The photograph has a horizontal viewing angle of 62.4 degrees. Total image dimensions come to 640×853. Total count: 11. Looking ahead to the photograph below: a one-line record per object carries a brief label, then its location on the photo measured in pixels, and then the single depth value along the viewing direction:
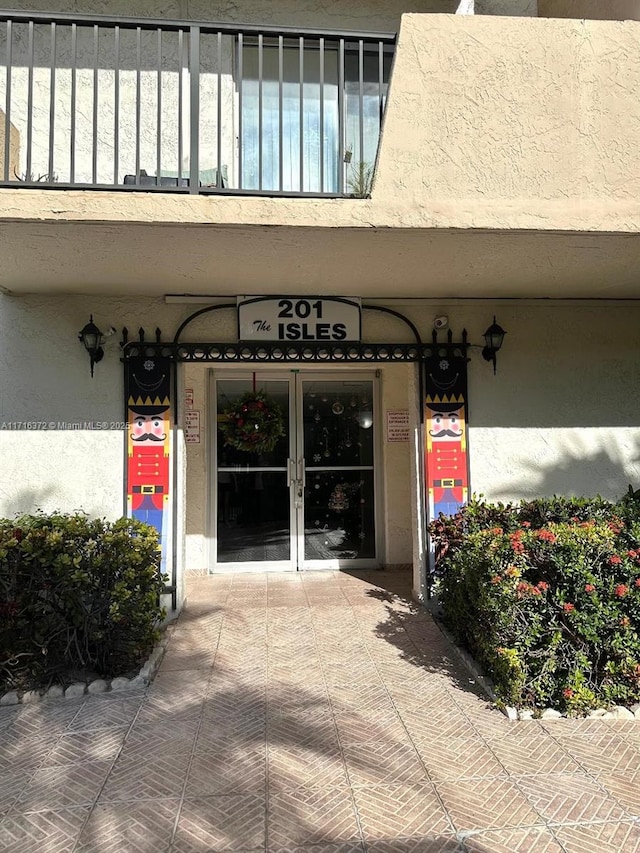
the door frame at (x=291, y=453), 6.62
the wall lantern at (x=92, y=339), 4.86
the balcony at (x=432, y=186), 3.51
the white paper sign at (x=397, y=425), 6.83
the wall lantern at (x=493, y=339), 5.21
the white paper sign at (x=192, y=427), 6.54
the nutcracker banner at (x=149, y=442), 5.07
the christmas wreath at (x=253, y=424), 6.50
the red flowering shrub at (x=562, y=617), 3.31
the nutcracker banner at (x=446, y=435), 5.36
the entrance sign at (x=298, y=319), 5.21
